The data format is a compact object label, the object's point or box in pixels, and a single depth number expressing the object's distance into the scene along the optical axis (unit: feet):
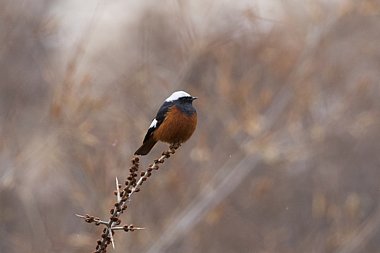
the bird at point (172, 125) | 41.52
